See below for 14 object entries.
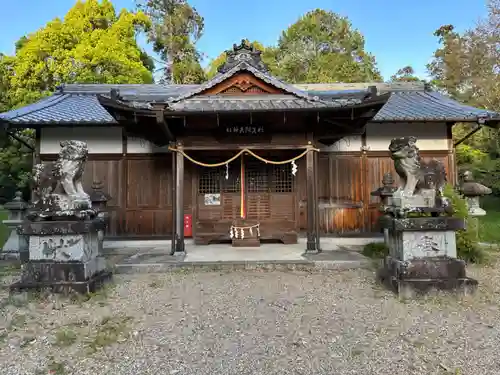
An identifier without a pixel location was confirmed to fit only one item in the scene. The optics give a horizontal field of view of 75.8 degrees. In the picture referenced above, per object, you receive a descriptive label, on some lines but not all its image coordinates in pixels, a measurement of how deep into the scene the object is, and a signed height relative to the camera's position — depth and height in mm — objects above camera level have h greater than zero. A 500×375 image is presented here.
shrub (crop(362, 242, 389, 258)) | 7656 -1261
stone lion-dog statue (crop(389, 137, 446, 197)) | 5055 +447
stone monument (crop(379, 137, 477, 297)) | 4832 -490
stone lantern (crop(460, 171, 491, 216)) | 9211 +175
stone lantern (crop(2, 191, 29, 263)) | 8023 -487
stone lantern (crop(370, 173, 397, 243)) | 8305 +256
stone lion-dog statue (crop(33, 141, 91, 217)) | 5059 +332
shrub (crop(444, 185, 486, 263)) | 6648 -849
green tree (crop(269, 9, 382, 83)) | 26062 +13407
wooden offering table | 8797 -938
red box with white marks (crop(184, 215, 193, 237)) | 9539 -733
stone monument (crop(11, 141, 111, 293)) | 4938 -418
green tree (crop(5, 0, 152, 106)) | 16625 +8254
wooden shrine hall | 7145 +1641
